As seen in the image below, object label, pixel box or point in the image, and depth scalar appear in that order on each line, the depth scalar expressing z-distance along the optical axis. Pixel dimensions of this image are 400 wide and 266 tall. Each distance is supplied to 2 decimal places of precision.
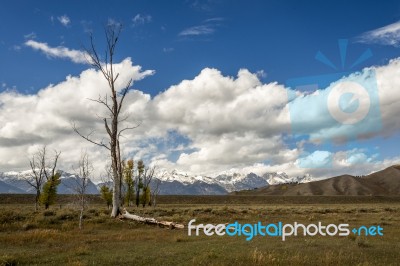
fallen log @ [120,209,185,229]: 27.52
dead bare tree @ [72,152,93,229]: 30.05
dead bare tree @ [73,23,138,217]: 31.31
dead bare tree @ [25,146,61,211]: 57.91
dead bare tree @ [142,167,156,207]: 81.31
